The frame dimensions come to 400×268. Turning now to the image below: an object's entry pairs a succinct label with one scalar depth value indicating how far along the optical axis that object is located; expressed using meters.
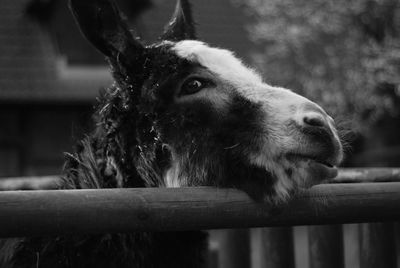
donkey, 2.87
